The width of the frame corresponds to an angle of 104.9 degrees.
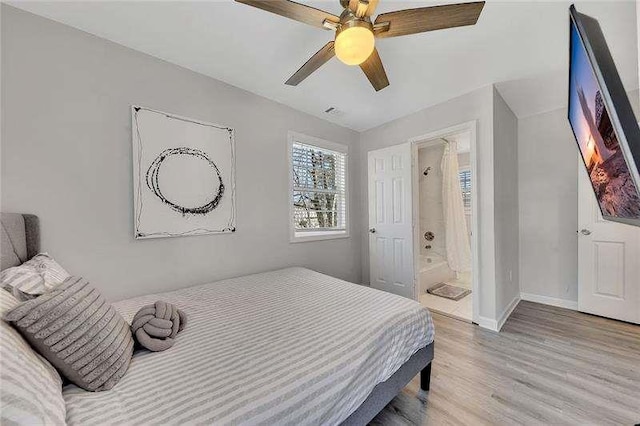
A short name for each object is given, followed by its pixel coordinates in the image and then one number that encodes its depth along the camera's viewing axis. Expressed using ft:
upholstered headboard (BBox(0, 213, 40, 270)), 4.28
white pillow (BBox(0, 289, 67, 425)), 1.79
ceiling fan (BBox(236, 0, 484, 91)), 3.99
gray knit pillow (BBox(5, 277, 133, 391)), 2.56
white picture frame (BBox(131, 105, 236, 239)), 6.29
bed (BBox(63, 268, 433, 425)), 2.58
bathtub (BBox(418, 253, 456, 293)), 11.89
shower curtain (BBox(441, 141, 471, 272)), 12.99
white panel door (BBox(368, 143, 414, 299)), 10.18
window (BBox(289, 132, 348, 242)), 9.98
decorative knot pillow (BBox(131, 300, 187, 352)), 3.62
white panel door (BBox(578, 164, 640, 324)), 8.04
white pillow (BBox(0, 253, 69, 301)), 3.19
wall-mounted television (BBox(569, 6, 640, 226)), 1.65
